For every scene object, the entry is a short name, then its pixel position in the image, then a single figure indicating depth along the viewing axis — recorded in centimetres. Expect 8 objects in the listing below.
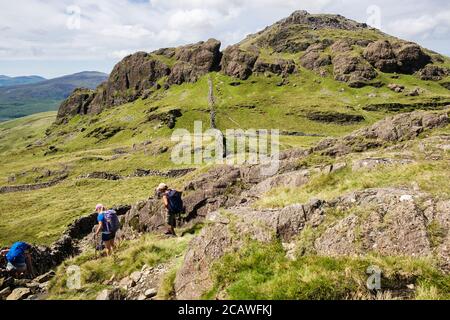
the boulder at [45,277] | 1788
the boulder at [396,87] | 17162
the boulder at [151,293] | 1355
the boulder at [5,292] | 1594
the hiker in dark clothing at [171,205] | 2155
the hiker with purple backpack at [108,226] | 2028
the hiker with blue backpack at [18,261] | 1936
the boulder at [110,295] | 1277
